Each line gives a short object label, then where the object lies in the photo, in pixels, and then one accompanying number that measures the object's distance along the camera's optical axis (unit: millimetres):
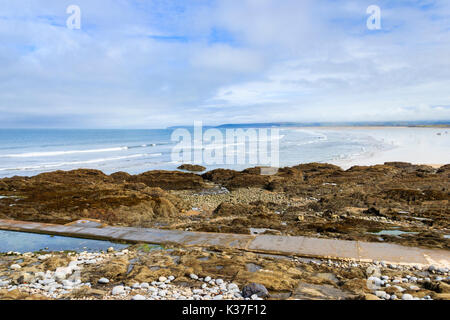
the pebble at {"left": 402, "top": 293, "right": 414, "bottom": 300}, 4328
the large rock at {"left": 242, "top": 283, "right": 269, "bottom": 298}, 4496
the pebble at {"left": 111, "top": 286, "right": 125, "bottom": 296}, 4594
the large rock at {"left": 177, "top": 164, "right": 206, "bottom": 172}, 27750
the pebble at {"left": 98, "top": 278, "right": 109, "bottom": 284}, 4957
